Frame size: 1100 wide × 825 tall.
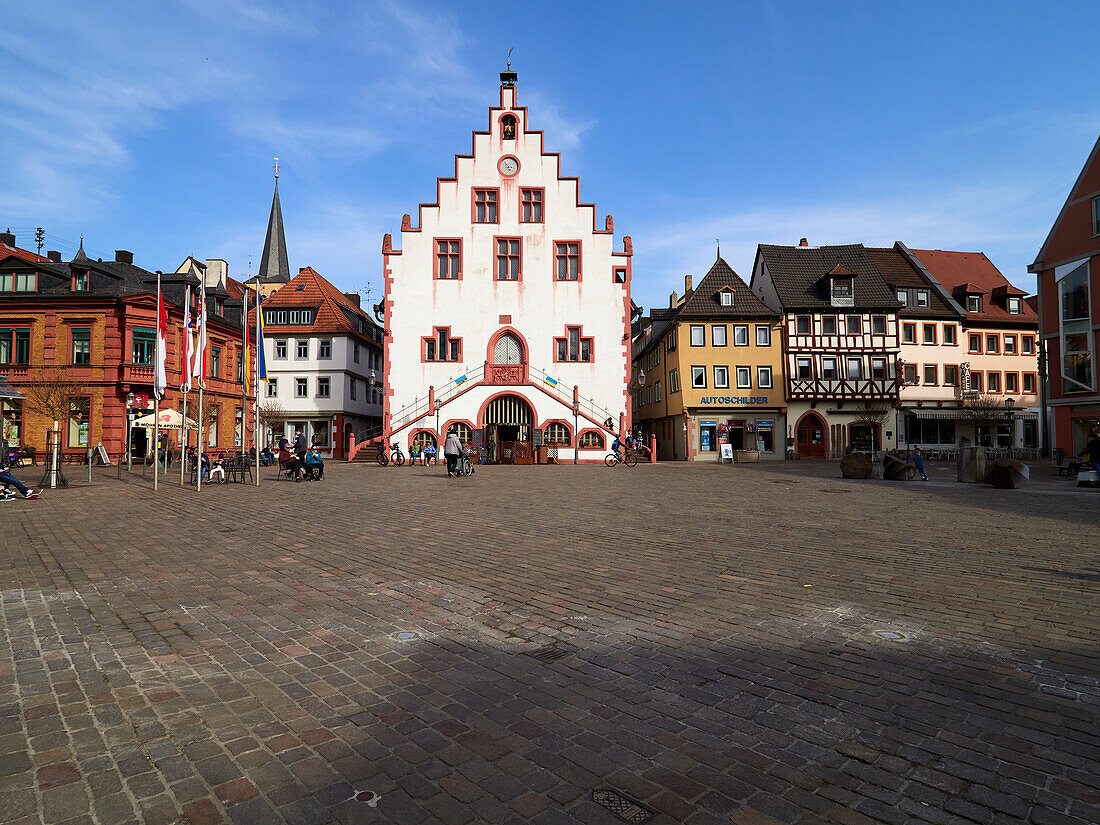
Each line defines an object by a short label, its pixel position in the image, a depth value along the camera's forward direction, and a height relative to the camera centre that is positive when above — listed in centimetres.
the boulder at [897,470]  2111 -116
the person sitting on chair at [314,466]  2120 -78
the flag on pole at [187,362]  1842 +224
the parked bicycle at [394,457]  3342 -86
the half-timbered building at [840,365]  4381 +454
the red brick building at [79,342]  3425 +536
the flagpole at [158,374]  1910 +201
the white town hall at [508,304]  3841 +797
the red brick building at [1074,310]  2816 +527
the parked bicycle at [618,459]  3344 -111
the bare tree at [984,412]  4288 +137
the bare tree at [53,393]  3044 +248
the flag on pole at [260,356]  1850 +243
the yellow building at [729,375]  4378 +403
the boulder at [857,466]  2241 -107
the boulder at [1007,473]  1820 -114
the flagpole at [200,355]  1747 +241
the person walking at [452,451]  2203 -37
